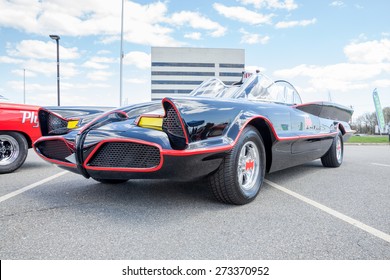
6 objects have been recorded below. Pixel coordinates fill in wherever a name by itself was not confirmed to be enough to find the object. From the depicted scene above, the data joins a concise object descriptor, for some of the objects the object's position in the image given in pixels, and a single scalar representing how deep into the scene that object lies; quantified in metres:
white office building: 79.50
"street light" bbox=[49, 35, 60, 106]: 16.62
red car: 4.63
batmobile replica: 2.36
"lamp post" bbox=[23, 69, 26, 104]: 39.95
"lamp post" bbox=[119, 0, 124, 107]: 18.87
